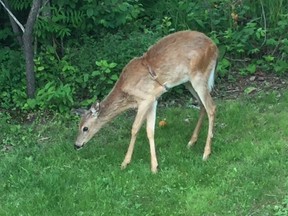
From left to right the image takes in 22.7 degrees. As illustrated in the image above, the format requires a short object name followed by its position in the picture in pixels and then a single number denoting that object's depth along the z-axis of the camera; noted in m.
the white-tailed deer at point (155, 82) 7.88
